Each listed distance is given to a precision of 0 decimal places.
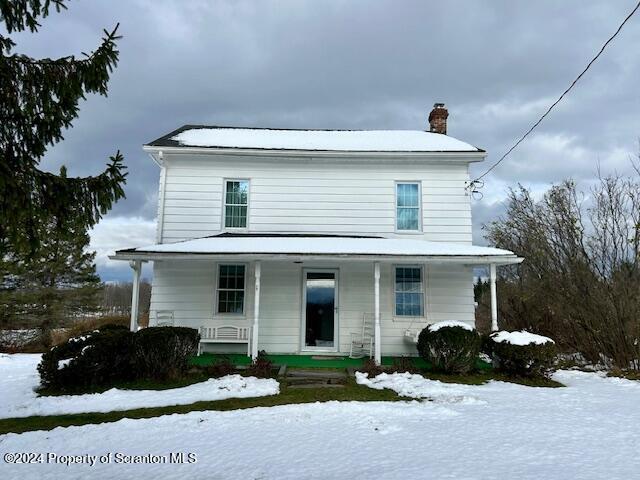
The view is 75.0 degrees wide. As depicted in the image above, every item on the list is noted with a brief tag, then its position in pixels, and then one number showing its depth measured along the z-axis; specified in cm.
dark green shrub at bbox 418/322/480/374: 970
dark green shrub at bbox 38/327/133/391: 861
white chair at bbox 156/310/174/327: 1168
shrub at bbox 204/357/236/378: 952
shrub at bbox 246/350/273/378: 947
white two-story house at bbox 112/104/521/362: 1194
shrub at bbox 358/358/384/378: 967
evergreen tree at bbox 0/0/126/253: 492
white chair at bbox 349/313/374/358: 1176
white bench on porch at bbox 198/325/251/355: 1128
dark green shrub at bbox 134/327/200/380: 917
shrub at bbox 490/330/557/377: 937
